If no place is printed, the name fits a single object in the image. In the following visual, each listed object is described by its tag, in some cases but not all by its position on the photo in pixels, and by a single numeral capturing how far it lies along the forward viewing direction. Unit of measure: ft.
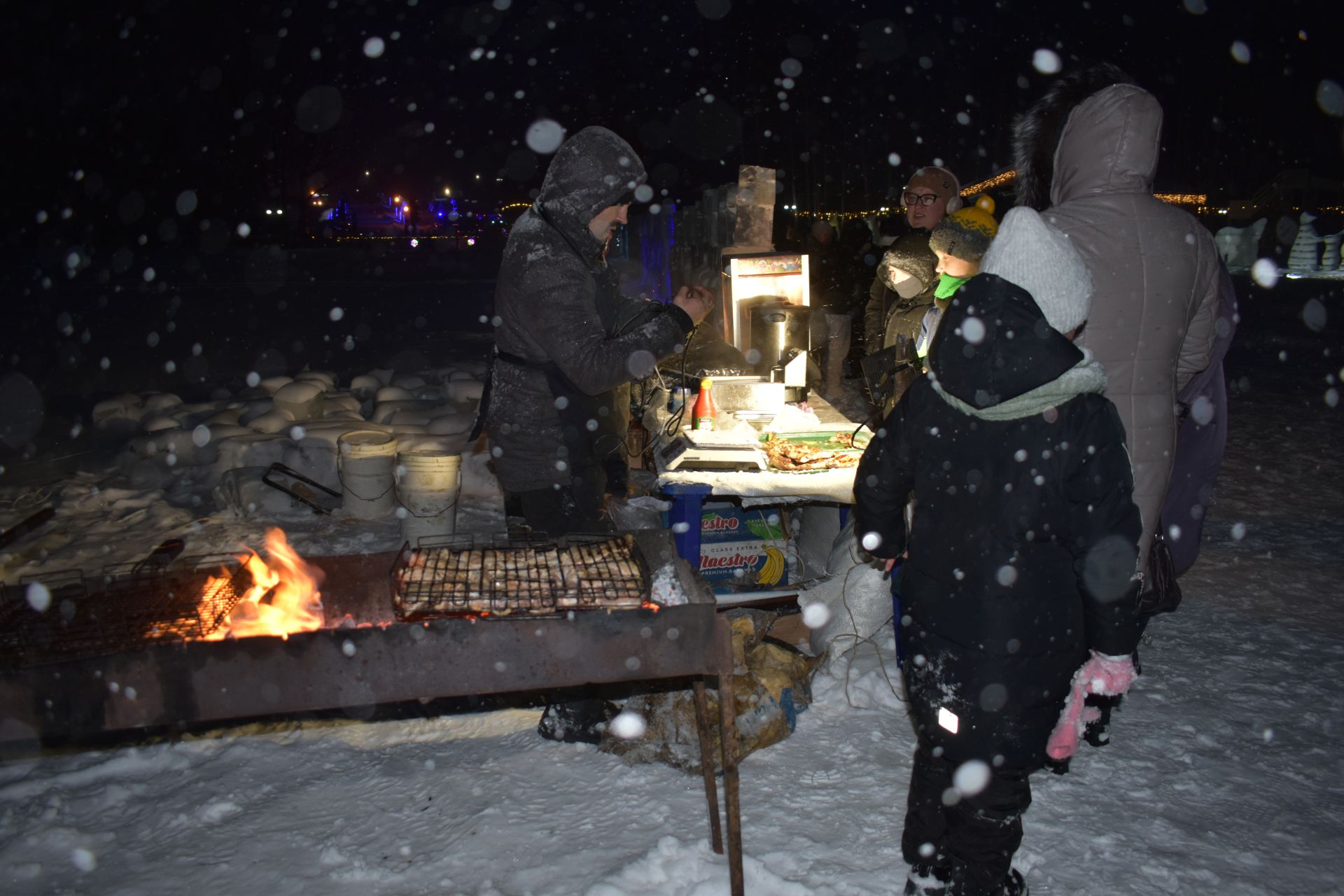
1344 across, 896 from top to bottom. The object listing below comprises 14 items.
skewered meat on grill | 9.10
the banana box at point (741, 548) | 18.22
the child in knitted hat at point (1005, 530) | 8.11
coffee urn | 18.11
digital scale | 14.70
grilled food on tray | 14.70
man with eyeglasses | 16.52
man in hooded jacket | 11.37
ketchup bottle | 16.36
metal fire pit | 8.01
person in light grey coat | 9.95
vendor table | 14.30
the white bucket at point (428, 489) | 21.01
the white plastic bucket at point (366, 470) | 22.57
